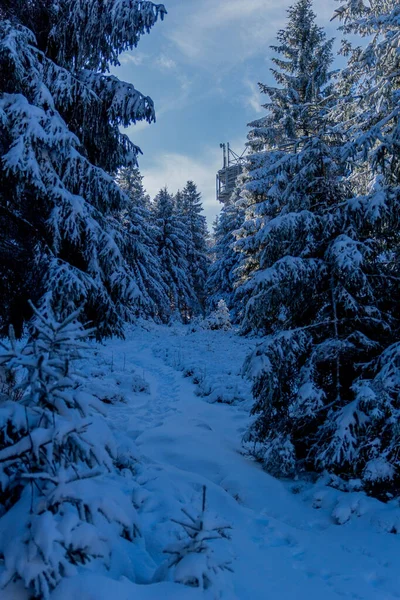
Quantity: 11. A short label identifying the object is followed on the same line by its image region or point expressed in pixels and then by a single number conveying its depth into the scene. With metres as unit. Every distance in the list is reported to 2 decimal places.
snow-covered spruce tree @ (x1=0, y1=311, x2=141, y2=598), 1.72
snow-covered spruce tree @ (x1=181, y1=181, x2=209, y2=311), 36.91
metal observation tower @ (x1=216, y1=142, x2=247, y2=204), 36.23
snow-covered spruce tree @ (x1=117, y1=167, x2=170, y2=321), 25.66
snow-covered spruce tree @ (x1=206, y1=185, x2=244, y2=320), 27.91
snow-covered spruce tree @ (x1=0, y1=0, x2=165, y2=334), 5.02
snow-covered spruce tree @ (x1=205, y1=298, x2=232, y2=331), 23.17
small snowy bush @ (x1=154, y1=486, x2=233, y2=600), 2.14
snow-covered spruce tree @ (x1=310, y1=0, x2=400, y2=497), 4.03
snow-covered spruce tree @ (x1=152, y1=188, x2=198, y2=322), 32.31
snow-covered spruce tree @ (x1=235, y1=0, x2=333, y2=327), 16.59
